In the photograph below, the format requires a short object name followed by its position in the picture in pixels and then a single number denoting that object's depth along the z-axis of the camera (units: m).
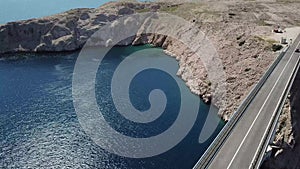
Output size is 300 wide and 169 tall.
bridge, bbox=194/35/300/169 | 47.28
